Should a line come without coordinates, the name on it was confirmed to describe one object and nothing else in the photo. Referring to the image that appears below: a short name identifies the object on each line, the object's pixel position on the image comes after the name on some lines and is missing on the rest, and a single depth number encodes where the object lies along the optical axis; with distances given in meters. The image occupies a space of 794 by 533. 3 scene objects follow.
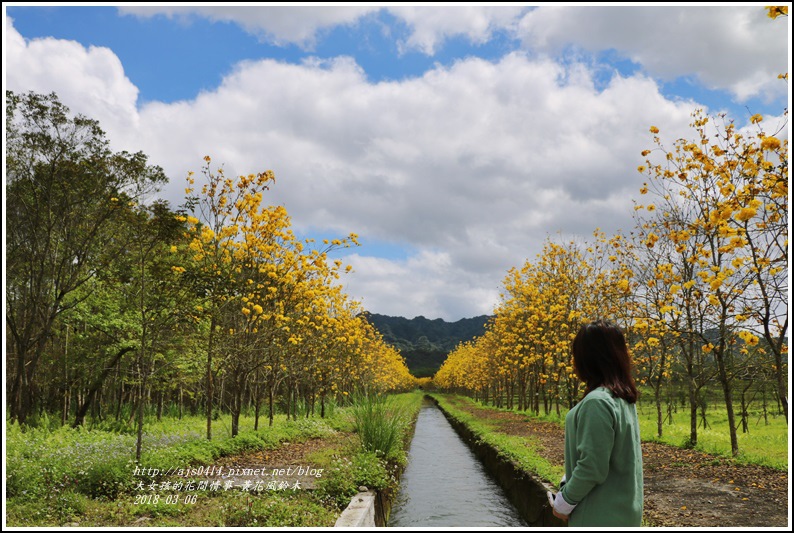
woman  2.52
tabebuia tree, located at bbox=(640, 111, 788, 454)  5.23
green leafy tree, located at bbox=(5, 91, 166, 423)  14.59
